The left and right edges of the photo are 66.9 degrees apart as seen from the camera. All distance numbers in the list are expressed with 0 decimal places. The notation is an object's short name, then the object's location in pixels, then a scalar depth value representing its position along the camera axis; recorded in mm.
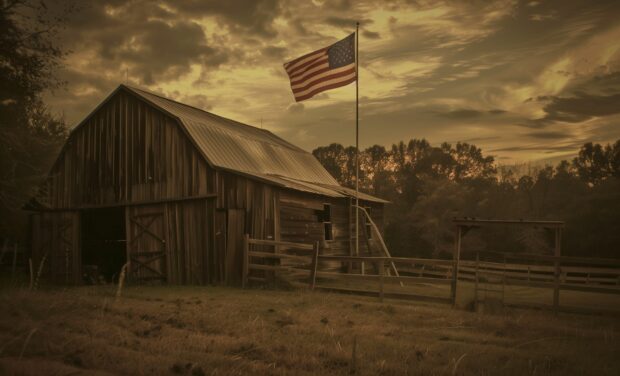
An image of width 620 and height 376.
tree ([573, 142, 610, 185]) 50625
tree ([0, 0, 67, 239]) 16047
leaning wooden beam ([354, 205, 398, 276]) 20712
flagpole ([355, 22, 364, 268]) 17530
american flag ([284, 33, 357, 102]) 17250
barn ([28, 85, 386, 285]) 16469
